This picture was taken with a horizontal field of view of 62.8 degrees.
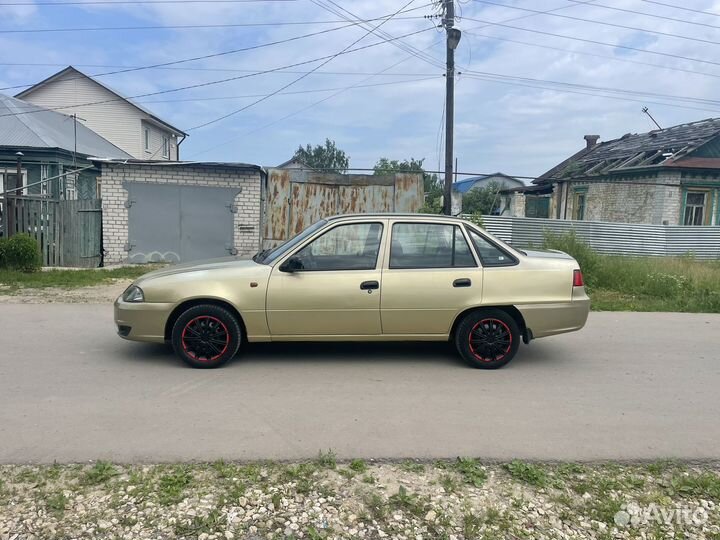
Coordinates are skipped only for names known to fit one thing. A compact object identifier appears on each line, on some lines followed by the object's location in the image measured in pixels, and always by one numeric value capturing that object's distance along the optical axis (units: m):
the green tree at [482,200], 32.34
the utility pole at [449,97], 14.20
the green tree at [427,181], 15.64
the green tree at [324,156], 70.94
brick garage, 14.64
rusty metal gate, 14.96
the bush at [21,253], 12.27
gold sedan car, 5.80
